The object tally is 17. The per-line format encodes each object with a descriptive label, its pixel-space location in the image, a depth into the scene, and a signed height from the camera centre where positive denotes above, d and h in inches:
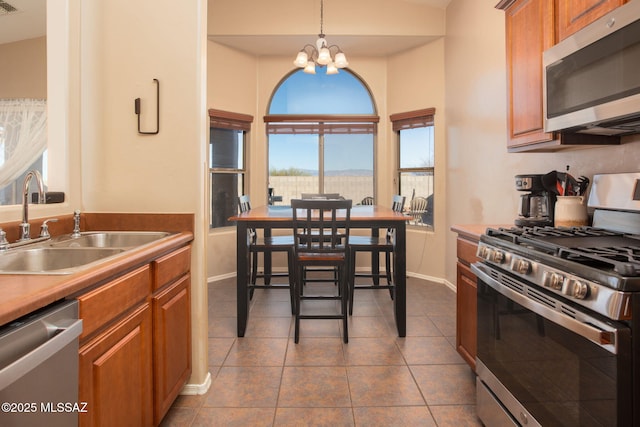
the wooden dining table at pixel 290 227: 114.3 -12.2
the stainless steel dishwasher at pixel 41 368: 30.0 -14.2
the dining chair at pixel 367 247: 128.5 -13.8
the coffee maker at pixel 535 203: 80.2 +0.7
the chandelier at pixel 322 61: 135.6 +54.7
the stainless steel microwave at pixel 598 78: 51.5 +20.2
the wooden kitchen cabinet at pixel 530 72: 71.3 +28.9
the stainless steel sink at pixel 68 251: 55.3 -7.2
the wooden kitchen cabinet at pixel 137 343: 44.2 -19.8
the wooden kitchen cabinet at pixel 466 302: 80.5 -21.5
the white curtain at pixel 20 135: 118.9 +23.3
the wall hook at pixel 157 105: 79.6 +21.5
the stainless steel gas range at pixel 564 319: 38.3 -14.1
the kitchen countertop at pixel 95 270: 33.6 -7.6
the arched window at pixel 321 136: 204.7 +38.8
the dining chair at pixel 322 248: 106.0 -12.6
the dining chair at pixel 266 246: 127.5 -13.3
